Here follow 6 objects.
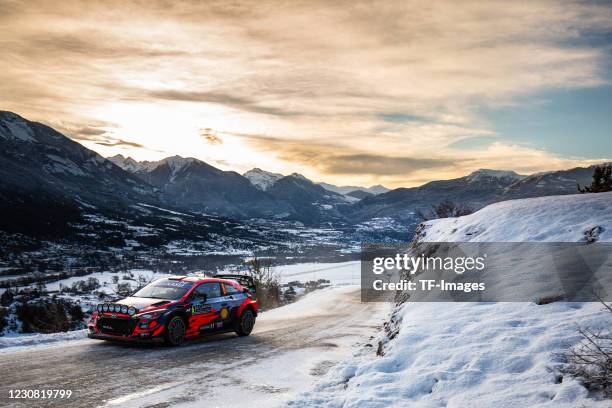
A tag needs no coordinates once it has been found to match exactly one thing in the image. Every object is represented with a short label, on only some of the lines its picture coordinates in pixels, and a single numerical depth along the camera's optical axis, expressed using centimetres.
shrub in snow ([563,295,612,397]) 472
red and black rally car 1048
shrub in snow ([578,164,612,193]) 1852
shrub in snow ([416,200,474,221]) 4180
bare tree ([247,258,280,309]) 2835
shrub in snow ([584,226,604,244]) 903
